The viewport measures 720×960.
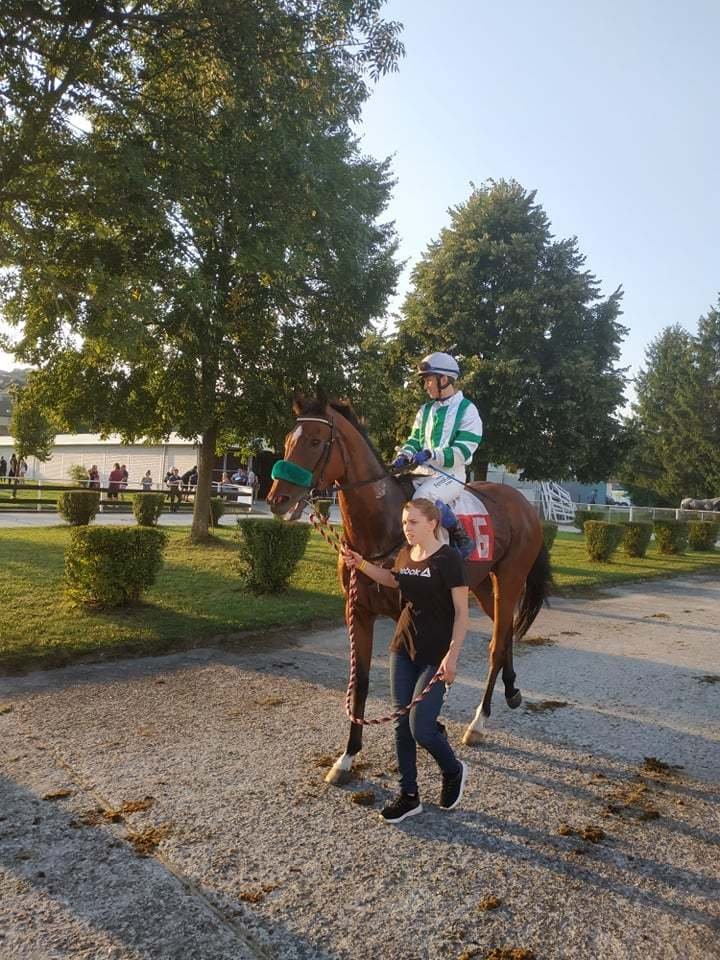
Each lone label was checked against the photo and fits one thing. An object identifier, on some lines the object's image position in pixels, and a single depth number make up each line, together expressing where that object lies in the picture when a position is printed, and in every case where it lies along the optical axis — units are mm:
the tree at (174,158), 8211
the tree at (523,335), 22141
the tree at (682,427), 48969
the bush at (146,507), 19891
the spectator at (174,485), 27797
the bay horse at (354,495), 4125
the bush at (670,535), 22438
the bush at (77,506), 18625
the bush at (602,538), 18297
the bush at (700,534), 24891
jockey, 4766
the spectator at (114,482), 27934
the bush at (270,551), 10219
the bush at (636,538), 20281
